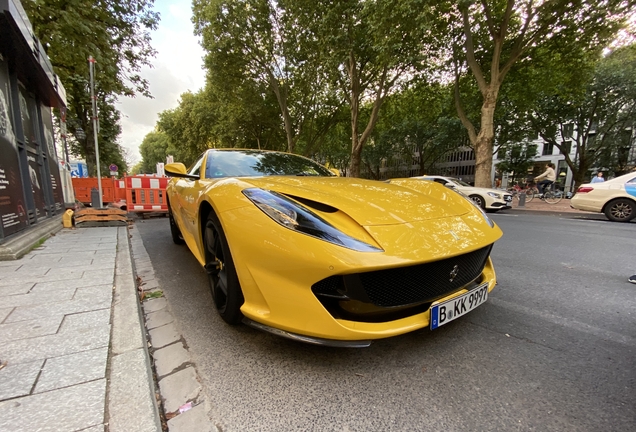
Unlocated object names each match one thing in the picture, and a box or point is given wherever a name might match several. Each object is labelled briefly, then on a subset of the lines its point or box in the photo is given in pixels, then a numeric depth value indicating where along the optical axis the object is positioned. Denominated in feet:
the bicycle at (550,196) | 45.59
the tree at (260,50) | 48.34
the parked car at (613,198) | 23.81
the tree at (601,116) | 58.75
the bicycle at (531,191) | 47.19
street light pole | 18.03
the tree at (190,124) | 89.17
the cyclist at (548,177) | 41.93
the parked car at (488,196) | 32.40
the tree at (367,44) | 30.94
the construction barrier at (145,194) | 24.90
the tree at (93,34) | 17.21
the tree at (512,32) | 31.50
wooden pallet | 18.70
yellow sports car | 4.45
